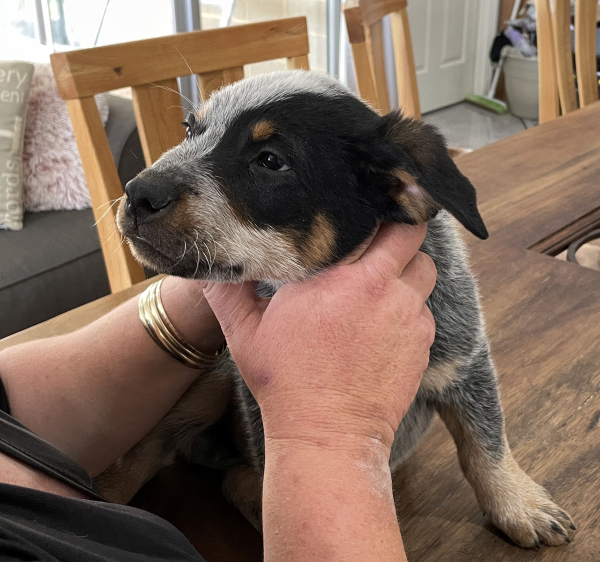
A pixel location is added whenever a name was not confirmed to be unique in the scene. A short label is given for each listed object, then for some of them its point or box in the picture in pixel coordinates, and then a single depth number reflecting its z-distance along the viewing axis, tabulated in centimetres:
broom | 555
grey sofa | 222
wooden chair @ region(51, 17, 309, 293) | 140
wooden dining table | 77
